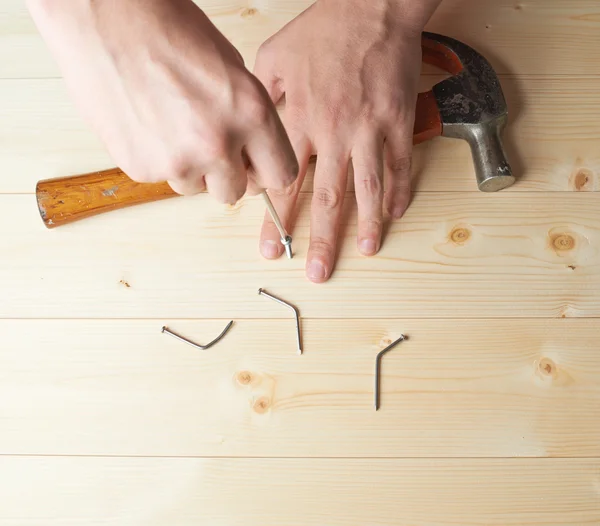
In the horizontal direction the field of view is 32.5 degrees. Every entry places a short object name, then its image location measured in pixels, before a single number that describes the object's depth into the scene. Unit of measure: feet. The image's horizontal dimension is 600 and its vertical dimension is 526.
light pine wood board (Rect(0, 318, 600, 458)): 2.02
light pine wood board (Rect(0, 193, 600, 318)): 2.12
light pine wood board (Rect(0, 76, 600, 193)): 2.21
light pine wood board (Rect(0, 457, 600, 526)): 1.98
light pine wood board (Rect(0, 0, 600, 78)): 2.33
